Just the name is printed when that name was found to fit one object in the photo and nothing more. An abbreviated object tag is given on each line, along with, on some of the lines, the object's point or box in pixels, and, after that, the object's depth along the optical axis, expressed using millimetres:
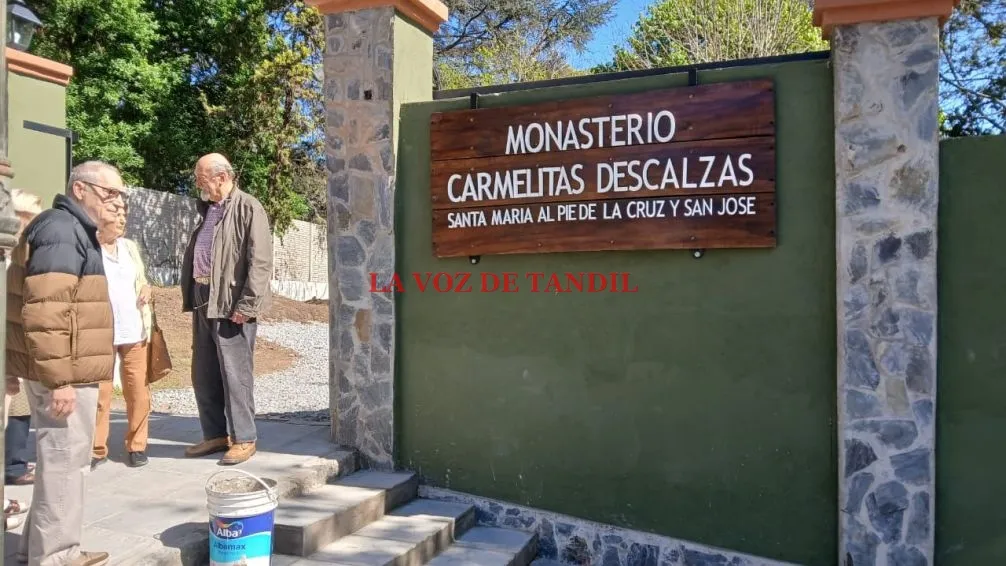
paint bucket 3170
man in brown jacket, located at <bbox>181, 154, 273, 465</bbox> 4402
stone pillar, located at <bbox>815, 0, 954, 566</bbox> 3723
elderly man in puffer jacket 2861
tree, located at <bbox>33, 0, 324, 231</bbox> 16031
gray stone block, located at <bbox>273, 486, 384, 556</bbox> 3635
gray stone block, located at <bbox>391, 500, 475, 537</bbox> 4395
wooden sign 4051
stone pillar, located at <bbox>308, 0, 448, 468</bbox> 4809
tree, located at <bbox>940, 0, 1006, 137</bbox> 15109
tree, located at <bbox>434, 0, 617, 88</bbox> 17922
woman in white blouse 4258
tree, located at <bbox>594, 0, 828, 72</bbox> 10820
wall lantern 5867
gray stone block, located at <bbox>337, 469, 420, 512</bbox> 4453
